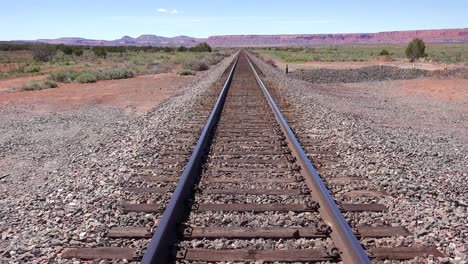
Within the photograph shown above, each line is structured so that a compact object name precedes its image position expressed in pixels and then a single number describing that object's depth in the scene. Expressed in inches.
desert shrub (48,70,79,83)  1154.7
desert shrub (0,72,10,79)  1466.5
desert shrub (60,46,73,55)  3304.4
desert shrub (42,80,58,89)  985.2
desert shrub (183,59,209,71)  1529.9
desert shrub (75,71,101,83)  1114.2
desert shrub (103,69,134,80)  1224.2
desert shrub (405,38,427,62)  2174.0
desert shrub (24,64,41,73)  1722.4
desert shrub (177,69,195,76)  1284.4
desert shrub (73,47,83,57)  3213.6
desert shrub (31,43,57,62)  2689.5
